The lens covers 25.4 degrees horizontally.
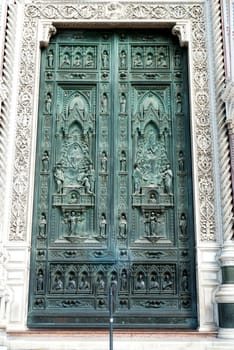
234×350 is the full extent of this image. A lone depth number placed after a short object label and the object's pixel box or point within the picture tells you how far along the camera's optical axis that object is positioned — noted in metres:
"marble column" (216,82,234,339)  6.41
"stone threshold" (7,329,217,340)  6.47
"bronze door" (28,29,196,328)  7.05
